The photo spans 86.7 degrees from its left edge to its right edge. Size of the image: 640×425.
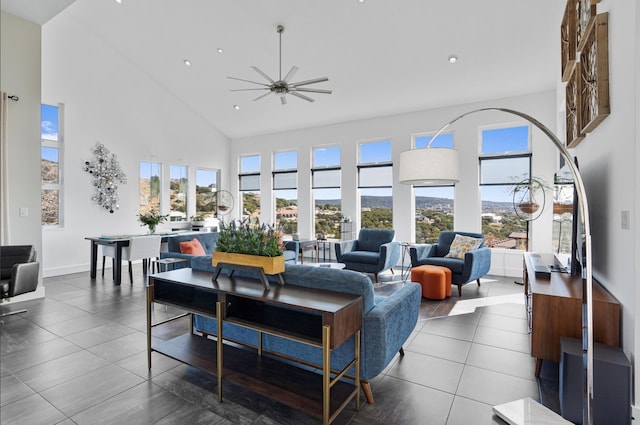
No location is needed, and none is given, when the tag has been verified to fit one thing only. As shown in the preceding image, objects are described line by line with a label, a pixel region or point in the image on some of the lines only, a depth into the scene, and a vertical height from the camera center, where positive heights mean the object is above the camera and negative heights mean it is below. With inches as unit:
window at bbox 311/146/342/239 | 324.8 +20.6
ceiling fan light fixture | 178.5 +66.4
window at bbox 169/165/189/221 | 332.2 +20.7
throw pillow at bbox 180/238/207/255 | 206.2 -22.1
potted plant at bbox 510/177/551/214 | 225.8 +13.3
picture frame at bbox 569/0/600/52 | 103.3 +66.7
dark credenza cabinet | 83.8 -28.3
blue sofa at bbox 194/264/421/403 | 86.1 -30.7
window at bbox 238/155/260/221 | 376.5 +30.6
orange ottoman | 186.4 -38.8
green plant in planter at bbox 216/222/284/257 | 93.6 -8.1
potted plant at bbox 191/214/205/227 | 335.9 -8.2
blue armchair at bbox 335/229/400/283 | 233.3 -29.9
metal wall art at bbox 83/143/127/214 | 271.4 +29.8
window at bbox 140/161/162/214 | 306.8 +23.7
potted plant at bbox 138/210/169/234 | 258.7 -6.8
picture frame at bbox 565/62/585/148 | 124.1 +41.7
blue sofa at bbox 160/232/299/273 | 197.7 -23.4
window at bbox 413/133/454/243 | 271.7 +4.0
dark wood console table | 75.2 -28.3
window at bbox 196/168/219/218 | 360.5 +22.0
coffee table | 194.8 -31.3
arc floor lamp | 100.9 +13.7
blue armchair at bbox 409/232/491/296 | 194.5 -29.7
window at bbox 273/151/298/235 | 350.3 +24.8
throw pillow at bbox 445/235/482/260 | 214.7 -22.0
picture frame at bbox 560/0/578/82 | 133.8 +71.0
